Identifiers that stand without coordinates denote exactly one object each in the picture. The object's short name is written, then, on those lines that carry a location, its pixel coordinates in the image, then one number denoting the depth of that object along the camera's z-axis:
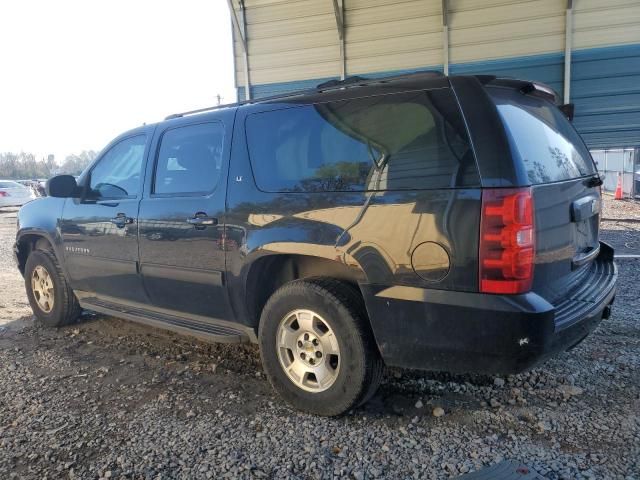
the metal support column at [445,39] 7.70
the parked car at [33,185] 23.84
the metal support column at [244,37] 8.81
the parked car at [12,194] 21.73
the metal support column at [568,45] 7.20
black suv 2.44
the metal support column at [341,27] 8.19
